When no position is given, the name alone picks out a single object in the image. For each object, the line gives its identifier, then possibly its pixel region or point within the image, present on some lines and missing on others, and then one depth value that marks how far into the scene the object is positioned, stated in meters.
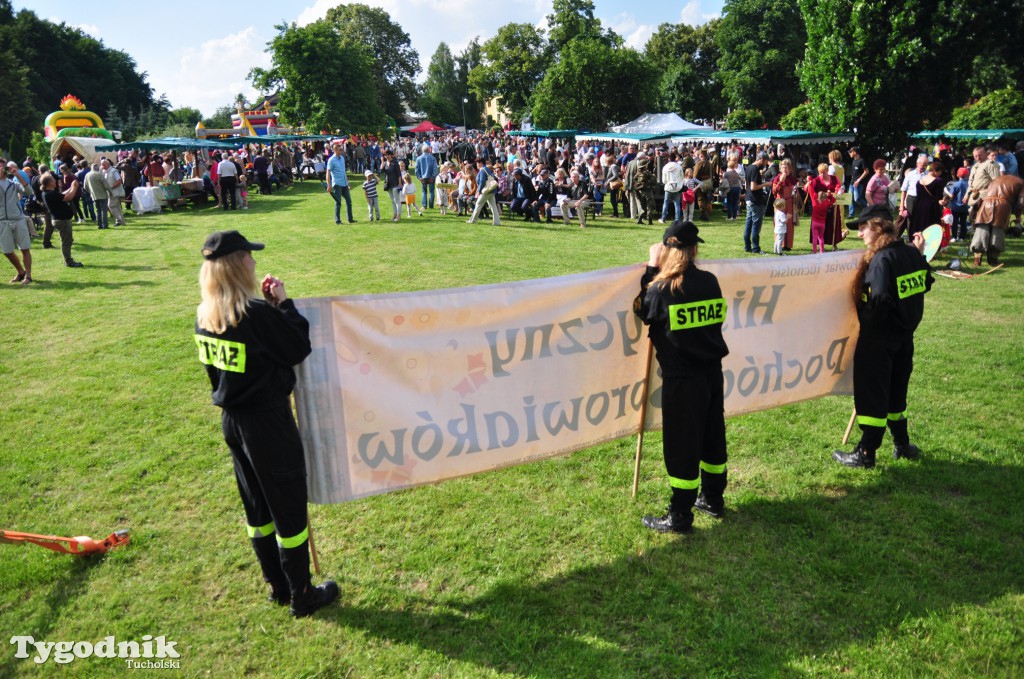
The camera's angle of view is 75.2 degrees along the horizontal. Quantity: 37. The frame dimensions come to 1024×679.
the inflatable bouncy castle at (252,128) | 52.59
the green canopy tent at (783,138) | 22.23
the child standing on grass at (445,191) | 21.88
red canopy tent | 57.90
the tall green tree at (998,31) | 19.66
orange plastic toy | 4.38
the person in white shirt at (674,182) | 16.91
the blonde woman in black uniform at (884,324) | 4.93
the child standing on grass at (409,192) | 20.70
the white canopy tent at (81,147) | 27.73
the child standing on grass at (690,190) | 17.25
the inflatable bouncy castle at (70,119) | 41.25
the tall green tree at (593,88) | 52.25
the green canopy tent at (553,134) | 40.66
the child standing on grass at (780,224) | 13.39
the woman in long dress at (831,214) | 13.65
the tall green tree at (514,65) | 74.06
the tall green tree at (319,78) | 46.94
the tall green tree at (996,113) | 33.78
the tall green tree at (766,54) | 52.41
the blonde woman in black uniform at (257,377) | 3.33
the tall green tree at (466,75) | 120.06
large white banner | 3.89
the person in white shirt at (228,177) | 23.34
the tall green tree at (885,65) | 19.97
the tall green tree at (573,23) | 67.44
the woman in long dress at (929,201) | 12.34
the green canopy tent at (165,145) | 24.27
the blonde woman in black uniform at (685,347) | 4.11
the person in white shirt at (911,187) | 12.94
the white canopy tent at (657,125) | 37.41
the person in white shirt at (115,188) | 20.39
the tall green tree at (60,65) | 65.94
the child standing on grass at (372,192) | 19.33
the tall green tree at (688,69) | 58.88
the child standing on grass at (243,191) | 24.55
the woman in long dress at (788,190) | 13.61
